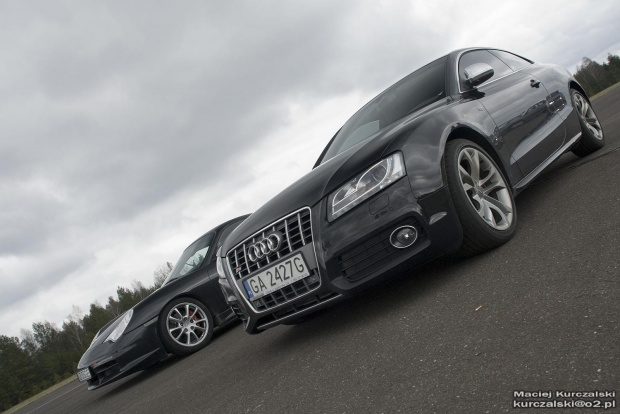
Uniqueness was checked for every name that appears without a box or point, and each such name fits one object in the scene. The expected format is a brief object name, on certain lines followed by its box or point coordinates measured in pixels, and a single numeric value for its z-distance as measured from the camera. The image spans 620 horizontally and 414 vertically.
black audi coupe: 3.02
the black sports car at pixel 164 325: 5.91
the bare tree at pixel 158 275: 77.75
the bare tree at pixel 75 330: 76.19
